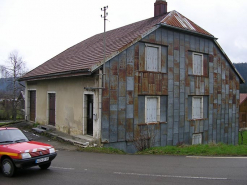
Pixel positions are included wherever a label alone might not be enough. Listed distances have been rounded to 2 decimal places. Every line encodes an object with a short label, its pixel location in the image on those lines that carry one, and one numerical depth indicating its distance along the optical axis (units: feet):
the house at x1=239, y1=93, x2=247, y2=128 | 160.19
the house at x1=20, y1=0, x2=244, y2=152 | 43.88
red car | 23.95
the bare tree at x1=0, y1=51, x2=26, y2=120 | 125.30
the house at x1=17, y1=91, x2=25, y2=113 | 138.78
